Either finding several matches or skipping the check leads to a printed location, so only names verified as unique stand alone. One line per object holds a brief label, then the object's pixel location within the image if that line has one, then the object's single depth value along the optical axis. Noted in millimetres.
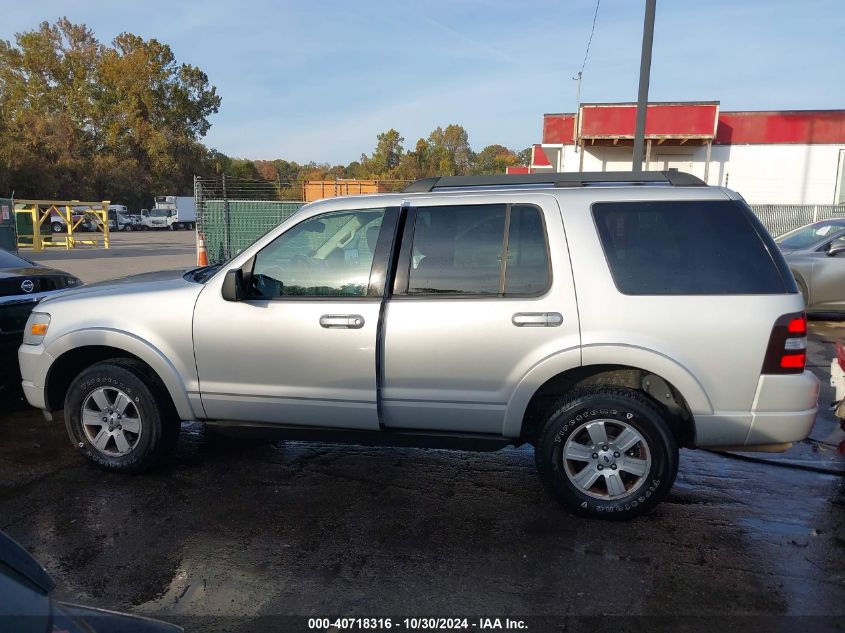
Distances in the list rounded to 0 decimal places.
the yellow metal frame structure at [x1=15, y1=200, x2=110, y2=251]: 23364
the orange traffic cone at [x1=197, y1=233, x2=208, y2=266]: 12078
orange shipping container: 18391
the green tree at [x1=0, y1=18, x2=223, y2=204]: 53250
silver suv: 3605
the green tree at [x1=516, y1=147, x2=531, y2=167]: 96062
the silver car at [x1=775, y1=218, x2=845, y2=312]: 9852
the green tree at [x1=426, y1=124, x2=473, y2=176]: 76688
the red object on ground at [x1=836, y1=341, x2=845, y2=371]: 4594
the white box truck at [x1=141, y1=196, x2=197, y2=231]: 51531
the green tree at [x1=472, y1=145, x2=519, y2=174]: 81250
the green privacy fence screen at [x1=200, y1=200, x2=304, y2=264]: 14664
